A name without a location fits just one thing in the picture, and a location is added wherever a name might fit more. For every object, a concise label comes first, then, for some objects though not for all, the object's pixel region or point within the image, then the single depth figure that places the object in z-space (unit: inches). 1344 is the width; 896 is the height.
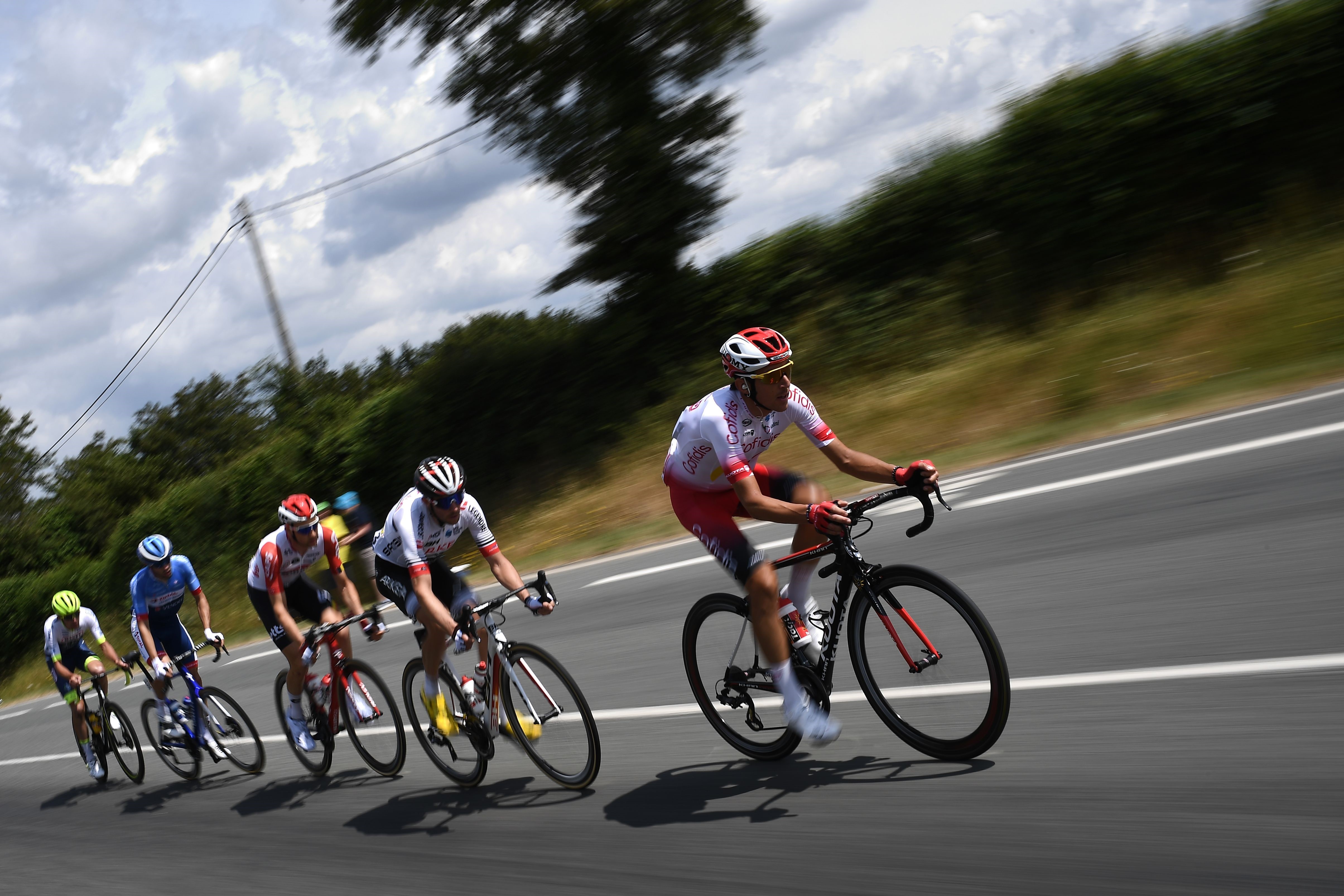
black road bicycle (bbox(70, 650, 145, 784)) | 372.2
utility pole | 1061.8
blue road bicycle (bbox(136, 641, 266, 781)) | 333.1
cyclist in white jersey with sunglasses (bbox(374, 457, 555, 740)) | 230.5
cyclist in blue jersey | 342.3
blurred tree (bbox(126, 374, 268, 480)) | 2010.3
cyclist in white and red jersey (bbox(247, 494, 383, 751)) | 291.4
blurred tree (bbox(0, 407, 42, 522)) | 2143.2
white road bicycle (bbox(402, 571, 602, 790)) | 223.8
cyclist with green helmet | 385.7
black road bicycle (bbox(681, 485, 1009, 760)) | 175.2
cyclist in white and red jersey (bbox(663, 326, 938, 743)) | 187.2
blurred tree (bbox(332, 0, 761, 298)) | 775.7
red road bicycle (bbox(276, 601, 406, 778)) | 276.7
